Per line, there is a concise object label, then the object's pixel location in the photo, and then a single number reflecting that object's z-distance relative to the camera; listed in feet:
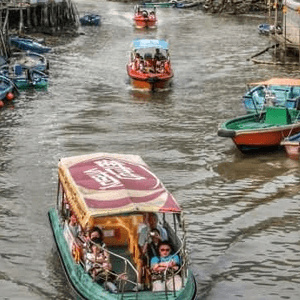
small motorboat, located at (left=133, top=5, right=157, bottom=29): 244.01
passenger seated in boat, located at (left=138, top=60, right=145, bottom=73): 136.34
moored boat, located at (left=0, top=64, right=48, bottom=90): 131.44
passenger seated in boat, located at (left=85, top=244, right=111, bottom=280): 52.40
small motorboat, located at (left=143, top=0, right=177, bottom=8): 311.52
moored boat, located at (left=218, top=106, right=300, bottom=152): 90.68
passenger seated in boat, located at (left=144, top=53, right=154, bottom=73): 136.46
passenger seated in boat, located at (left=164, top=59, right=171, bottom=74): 136.54
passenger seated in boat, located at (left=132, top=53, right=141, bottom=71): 137.80
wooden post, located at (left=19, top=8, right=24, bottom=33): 207.84
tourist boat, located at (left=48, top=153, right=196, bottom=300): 51.60
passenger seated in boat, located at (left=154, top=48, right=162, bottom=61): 138.21
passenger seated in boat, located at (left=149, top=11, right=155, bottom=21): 245.57
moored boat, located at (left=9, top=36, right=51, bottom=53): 175.94
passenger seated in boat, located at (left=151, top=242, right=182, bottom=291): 50.85
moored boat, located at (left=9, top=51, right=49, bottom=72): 145.32
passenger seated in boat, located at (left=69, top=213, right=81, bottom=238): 57.98
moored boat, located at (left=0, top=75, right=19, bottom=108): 120.63
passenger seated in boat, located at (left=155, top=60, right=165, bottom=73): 136.46
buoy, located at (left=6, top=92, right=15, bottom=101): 122.01
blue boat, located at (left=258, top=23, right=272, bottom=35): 209.41
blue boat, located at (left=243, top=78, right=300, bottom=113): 100.56
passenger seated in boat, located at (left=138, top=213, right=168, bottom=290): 52.54
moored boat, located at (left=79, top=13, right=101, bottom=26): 240.12
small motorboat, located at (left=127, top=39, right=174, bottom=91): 133.18
